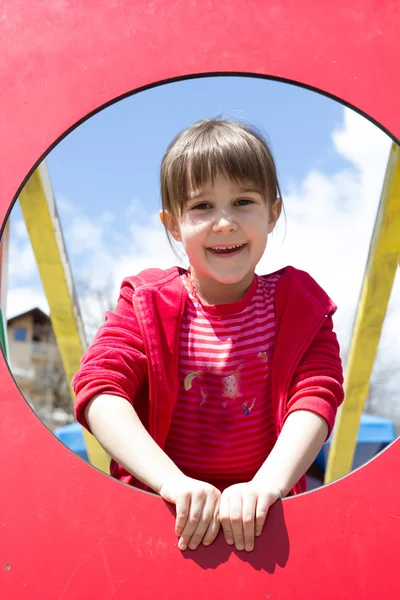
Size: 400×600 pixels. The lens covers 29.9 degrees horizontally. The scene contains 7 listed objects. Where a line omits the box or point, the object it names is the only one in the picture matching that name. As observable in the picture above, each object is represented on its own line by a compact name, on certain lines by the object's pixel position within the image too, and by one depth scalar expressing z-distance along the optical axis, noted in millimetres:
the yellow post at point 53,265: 1537
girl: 982
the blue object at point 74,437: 2789
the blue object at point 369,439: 2861
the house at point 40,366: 9734
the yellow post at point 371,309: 1485
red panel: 793
